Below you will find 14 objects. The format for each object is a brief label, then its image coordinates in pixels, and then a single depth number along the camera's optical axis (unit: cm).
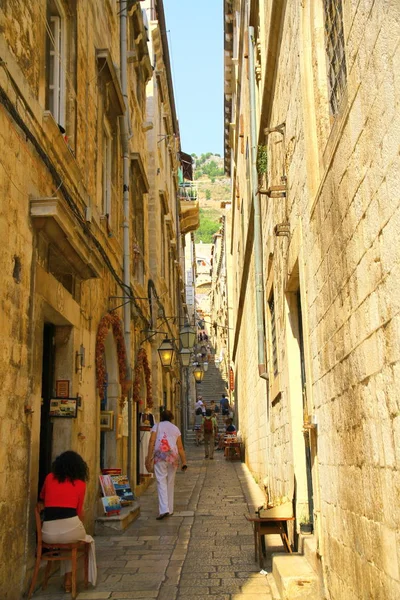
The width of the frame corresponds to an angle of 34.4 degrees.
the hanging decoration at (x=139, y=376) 1230
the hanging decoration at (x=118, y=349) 892
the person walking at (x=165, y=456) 936
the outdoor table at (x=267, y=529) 619
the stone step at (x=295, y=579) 475
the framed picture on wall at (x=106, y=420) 975
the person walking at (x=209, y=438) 2105
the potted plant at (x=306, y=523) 605
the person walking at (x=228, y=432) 2382
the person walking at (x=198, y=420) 3075
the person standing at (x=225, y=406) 3309
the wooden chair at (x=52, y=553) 528
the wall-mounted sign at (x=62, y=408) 712
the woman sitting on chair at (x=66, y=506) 543
